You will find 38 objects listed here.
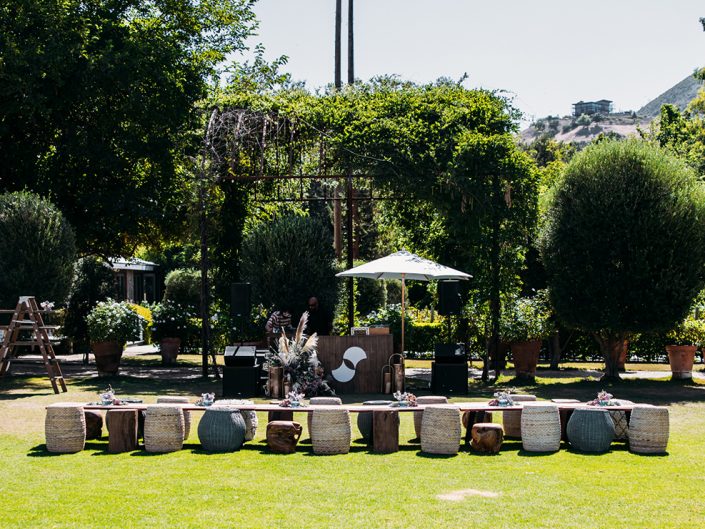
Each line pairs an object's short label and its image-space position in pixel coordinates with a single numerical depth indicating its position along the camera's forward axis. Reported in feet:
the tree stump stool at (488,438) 30.96
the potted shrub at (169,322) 72.33
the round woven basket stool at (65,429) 31.07
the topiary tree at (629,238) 53.36
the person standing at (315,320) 54.03
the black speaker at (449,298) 52.75
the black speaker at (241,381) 48.57
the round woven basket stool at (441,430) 30.68
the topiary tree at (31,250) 55.26
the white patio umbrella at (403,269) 50.86
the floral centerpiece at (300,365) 46.44
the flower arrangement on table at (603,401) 32.94
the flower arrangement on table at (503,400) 33.12
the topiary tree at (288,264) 60.18
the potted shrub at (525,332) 56.29
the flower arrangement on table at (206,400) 33.09
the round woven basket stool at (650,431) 30.78
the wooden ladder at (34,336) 48.06
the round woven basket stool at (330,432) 30.81
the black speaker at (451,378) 50.03
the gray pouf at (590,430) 30.91
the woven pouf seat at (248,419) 33.09
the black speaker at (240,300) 54.49
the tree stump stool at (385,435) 31.35
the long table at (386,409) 31.40
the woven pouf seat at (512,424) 33.96
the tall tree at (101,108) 59.62
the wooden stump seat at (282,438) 31.14
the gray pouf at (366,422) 33.24
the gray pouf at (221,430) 31.17
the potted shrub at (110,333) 57.82
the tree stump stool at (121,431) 31.17
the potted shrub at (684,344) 57.77
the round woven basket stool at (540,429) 31.07
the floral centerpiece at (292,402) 33.14
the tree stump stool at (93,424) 33.63
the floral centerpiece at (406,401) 33.06
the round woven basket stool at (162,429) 31.01
